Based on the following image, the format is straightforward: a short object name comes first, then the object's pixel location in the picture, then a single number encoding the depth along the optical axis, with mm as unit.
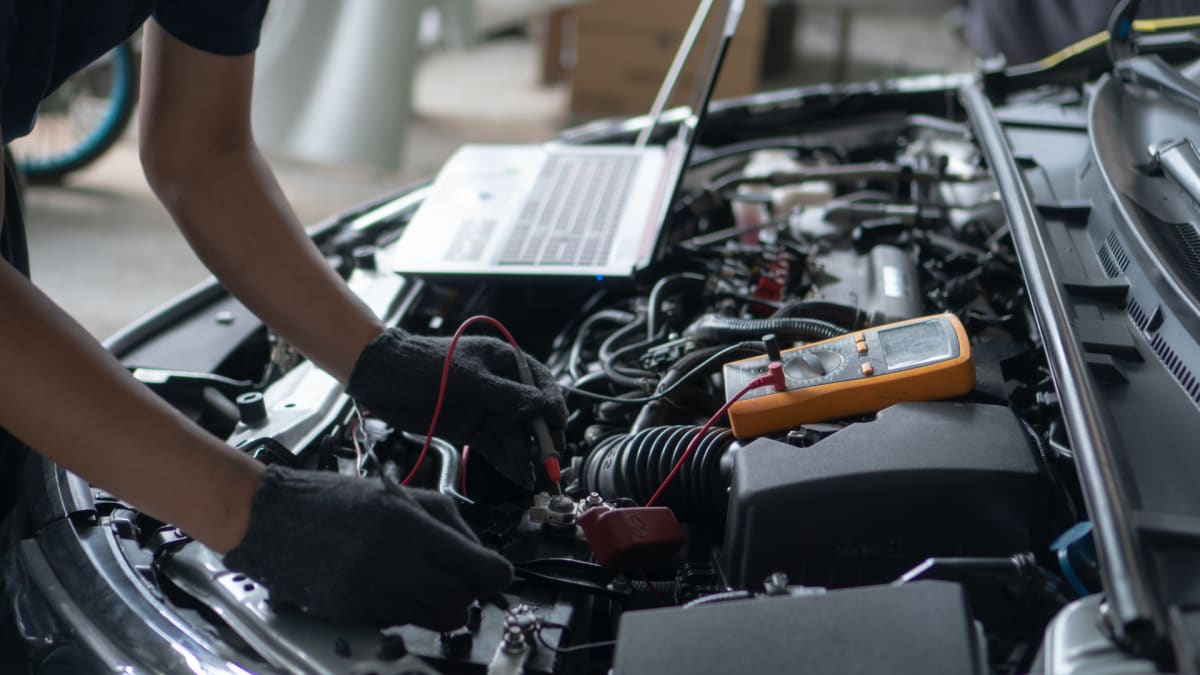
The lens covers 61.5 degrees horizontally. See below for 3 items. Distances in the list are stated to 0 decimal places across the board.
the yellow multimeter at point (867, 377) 889
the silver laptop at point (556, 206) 1279
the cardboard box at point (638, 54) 4297
